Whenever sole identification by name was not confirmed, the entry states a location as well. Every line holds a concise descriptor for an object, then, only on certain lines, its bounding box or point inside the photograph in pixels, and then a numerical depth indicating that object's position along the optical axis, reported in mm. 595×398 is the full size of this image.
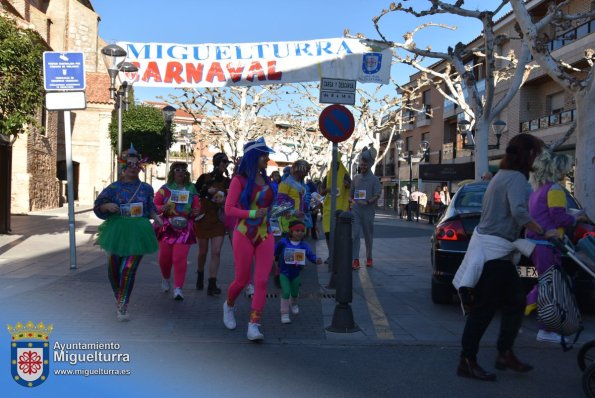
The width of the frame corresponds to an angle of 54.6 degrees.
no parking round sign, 7656
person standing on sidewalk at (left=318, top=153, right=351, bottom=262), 9211
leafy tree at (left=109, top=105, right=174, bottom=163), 33188
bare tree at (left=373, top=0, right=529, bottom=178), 11891
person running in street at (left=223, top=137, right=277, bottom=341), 5098
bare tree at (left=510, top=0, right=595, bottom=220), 8938
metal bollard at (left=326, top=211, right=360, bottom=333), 5504
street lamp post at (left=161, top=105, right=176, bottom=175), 22766
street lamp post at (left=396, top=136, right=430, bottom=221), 32862
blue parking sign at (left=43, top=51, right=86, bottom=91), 8773
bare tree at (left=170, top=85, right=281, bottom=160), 32250
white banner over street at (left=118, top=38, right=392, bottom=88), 10602
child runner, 5848
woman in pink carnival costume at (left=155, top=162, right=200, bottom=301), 6887
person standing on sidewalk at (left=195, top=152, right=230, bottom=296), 7211
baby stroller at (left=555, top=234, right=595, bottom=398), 4211
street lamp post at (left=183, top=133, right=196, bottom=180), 40594
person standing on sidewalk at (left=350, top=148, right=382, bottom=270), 9680
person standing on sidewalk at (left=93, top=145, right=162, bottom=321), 5641
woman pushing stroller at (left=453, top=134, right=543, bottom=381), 4156
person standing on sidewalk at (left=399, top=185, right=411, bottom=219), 29259
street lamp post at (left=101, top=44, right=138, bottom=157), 10656
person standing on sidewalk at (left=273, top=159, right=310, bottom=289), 6785
